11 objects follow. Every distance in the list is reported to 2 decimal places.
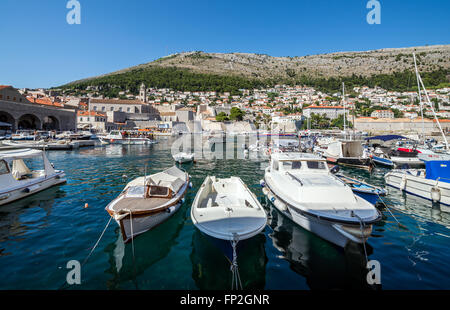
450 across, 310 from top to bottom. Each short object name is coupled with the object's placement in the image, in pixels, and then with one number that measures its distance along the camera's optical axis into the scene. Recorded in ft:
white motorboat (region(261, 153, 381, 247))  17.35
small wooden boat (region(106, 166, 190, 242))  18.57
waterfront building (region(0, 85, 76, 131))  124.63
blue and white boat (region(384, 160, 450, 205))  31.17
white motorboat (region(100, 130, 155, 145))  127.22
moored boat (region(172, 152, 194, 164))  62.13
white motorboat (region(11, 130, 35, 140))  108.99
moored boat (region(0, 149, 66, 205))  28.45
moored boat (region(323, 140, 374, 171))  57.57
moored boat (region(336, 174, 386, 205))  28.71
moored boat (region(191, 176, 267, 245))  15.71
